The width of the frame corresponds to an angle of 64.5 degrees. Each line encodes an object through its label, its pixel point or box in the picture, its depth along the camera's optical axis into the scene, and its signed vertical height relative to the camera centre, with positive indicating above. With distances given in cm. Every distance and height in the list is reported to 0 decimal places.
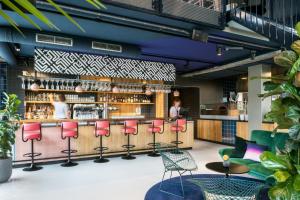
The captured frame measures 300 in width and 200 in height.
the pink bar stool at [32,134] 561 -76
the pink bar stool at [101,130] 648 -79
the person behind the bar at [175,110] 952 -33
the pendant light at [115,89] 815 +44
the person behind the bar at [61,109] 709 -21
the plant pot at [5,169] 473 -135
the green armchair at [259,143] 447 -88
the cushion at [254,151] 470 -98
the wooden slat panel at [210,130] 981 -121
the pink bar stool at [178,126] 779 -80
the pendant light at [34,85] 686 +48
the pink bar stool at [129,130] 689 -82
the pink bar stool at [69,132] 602 -77
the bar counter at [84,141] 615 -114
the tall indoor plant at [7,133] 477 -64
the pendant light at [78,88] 745 +43
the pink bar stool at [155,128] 736 -82
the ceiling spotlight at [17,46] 642 +153
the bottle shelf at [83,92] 827 +39
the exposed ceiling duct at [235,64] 681 +130
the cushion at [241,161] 437 -111
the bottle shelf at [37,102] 821 -1
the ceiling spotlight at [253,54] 714 +144
